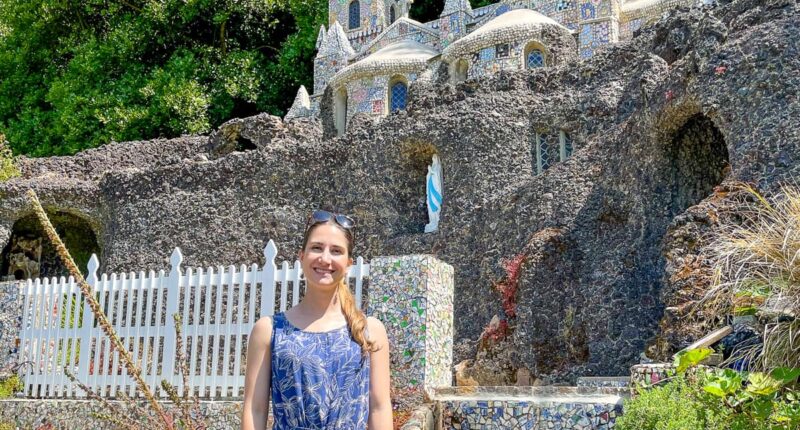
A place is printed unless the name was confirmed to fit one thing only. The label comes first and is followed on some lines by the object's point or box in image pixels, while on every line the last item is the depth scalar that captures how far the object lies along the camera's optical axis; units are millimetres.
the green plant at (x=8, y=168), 19844
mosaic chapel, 21844
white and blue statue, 14930
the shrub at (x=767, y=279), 5621
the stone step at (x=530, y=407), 5824
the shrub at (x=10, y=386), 9773
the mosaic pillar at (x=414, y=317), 6773
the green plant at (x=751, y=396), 5141
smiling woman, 3756
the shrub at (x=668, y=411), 5137
